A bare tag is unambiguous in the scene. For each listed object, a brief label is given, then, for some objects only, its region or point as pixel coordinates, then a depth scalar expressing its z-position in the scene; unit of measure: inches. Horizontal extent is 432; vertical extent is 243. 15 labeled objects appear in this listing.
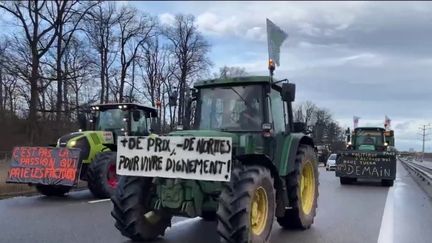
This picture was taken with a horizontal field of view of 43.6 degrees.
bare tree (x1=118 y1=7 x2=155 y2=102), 2247.5
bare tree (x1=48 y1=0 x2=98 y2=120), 1663.4
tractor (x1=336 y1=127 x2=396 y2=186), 881.5
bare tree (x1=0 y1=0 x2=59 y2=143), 1571.1
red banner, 541.6
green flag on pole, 418.9
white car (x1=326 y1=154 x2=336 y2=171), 1658.7
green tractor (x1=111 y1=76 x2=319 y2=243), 295.6
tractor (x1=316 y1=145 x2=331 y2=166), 2434.7
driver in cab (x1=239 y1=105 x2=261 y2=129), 347.3
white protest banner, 296.4
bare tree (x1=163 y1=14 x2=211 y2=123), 2546.8
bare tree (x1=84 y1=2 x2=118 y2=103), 1979.6
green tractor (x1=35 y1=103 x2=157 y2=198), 553.6
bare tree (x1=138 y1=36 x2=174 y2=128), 2549.2
